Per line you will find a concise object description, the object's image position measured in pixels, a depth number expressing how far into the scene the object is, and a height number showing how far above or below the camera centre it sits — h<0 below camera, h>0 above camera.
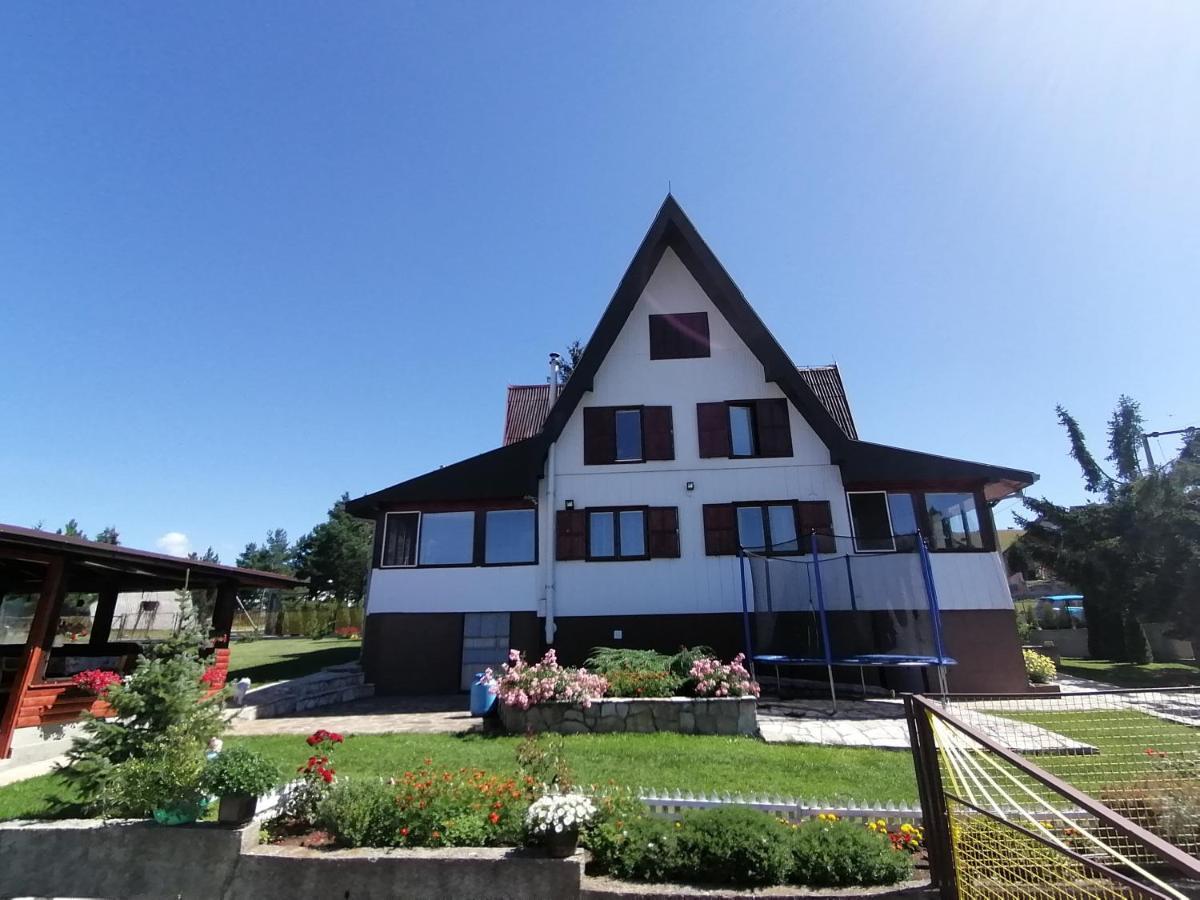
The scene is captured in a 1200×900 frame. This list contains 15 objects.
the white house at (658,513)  14.05 +2.82
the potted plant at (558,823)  4.55 -1.41
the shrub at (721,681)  10.01 -0.81
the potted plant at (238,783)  5.08 -1.25
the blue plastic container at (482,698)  10.69 -1.17
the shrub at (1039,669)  14.25 -0.87
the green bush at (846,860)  4.39 -1.64
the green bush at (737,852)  4.46 -1.61
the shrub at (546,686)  9.92 -0.89
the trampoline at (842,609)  11.40 +0.44
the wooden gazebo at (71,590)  8.97 +0.76
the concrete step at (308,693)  11.96 -1.30
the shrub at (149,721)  5.73 -0.87
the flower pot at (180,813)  5.19 -1.53
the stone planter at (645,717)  9.62 -1.35
